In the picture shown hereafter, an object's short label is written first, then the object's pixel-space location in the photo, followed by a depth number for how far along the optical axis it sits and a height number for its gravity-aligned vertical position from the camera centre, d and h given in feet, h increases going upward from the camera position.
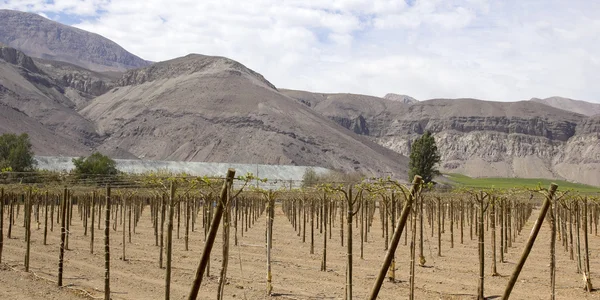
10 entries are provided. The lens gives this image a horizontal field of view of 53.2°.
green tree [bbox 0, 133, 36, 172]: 178.40 +3.11
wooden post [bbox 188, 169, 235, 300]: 24.06 -3.24
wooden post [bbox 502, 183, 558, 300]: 26.40 -3.17
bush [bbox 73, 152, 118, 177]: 180.24 -0.13
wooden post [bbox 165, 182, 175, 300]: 33.22 -4.54
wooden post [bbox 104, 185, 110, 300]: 41.01 -6.20
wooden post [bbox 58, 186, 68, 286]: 46.59 -6.93
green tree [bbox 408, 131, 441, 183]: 217.77 +6.62
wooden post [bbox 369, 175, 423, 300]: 25.38 -3.22
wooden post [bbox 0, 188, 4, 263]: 56.79 -4.84
